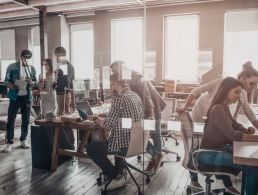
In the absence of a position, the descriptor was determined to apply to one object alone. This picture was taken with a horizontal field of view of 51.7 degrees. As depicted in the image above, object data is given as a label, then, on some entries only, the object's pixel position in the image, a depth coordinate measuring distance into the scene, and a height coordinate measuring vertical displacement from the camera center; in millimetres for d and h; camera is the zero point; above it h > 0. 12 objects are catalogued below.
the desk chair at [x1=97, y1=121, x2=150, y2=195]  2576 -664
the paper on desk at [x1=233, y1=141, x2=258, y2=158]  1566 -450
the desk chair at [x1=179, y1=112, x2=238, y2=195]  2057 -646
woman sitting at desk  1990 -405
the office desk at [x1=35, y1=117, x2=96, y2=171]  3053 -694
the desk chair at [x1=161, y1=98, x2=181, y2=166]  2812 -413
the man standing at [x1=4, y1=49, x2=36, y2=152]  3912 -226
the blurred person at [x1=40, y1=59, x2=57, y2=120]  3400 -220
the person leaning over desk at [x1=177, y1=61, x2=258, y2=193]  2232 -171
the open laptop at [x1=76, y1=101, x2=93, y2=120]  3111 -380
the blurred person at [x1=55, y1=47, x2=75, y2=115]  3287 -62
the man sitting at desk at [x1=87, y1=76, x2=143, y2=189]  2527 -527
